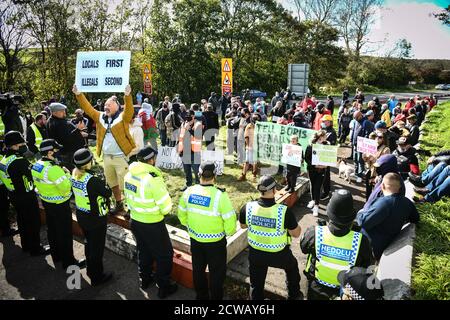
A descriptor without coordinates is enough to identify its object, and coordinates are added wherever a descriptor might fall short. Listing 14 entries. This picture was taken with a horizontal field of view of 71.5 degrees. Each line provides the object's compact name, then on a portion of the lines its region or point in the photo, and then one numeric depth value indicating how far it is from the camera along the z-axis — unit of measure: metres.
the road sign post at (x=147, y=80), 13.87
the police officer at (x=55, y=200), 4.91
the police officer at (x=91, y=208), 4.59
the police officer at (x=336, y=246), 3.10
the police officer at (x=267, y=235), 3.59
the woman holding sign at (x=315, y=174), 6.89
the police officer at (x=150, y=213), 4.18
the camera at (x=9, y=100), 8.95
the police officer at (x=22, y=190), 5.41
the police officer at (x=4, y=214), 6.30
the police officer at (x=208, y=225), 3.79
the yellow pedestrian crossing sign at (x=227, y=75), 11.50
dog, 9.03
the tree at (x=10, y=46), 20.95
